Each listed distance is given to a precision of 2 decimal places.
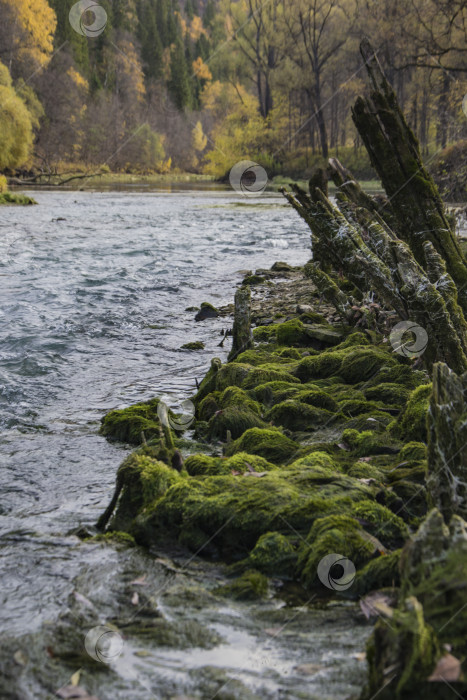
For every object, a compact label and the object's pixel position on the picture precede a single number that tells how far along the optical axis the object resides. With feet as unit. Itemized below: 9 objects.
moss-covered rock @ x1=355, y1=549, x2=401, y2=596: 10.18
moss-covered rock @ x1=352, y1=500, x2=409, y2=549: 11.44
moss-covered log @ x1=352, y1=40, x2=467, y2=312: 19.26
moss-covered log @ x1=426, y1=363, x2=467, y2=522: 10.18
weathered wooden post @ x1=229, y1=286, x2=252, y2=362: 24.07
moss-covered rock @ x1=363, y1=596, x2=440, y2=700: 6.60
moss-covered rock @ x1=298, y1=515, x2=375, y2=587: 10.76
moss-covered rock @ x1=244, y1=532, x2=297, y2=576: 11.16
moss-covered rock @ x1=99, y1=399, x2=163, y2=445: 18.11
